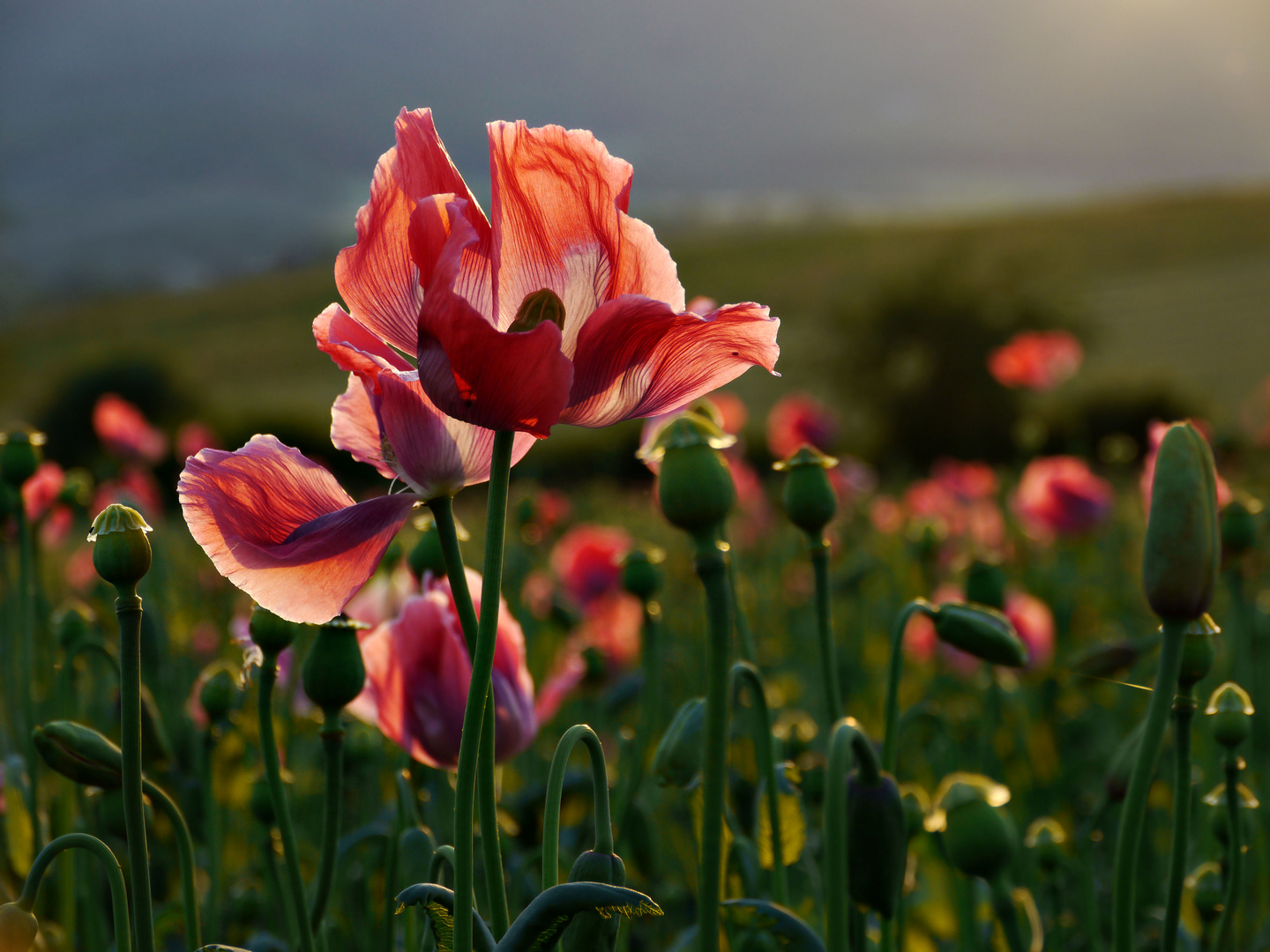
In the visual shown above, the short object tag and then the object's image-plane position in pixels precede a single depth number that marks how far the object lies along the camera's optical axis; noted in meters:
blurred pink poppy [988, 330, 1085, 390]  3.86
